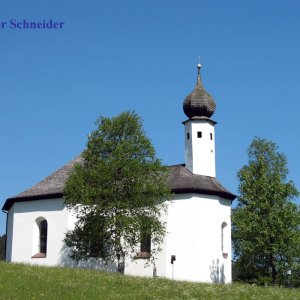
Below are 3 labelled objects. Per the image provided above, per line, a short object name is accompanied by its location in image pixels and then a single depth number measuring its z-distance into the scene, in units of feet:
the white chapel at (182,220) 113.91
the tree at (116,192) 100.17
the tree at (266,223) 115.85
